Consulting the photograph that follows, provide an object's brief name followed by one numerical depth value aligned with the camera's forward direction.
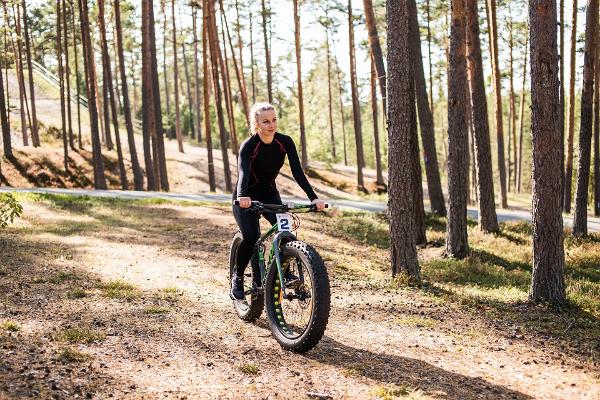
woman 6.71
